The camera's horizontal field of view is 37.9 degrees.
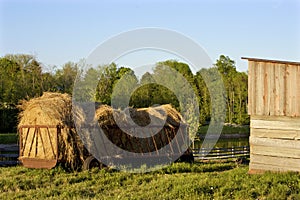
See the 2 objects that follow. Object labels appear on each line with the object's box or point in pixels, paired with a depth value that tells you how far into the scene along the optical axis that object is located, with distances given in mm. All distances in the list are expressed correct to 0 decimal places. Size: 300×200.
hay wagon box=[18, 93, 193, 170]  15578
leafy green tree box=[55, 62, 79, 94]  48862
